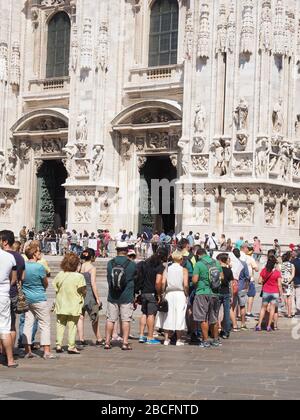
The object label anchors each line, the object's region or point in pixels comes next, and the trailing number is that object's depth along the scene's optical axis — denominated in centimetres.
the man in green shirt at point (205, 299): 1406
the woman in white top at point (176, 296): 1412
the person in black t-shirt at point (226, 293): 1527
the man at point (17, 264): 1171
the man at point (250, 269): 1767
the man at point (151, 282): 1416
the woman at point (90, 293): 1373
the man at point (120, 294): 1337
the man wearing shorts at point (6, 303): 1130
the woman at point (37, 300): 1239
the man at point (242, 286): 1697
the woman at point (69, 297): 1269
